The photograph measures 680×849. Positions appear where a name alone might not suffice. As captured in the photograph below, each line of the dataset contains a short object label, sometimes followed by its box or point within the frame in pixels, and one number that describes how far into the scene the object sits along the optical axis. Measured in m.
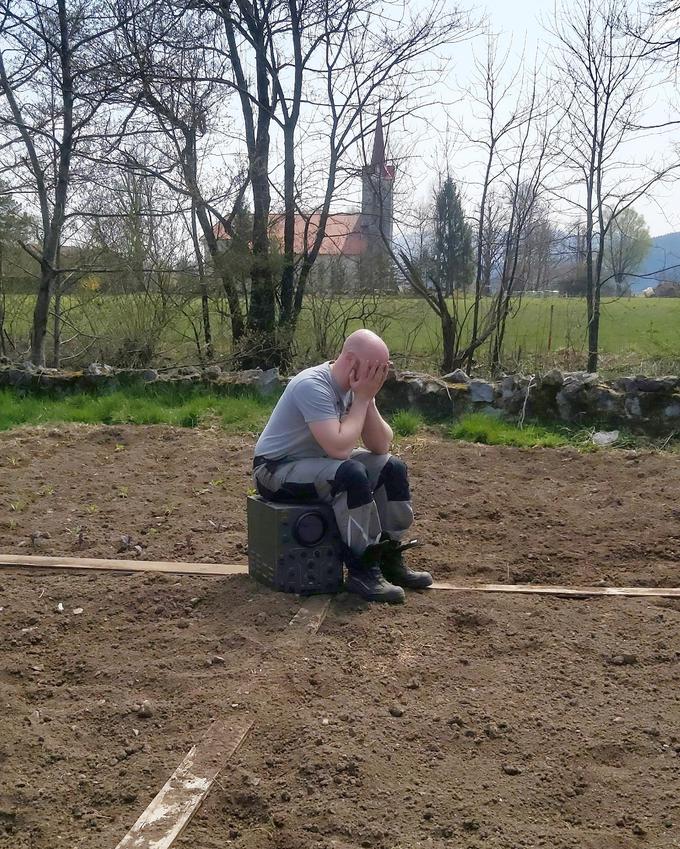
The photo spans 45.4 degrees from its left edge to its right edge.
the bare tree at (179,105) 11.27
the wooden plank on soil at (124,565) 4.32
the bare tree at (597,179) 11.39
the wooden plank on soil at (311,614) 3.50
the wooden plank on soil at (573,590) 4.05
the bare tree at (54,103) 10.44
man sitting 3.72
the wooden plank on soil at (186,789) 2.13
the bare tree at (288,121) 12.48
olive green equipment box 3.78
